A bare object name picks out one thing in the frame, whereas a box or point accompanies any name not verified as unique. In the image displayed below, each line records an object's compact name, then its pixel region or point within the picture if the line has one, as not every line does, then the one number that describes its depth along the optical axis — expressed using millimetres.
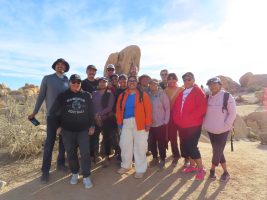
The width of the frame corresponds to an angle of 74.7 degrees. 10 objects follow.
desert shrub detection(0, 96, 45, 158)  4118
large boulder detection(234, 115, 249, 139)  7625
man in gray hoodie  3149
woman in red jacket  3172
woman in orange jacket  3244
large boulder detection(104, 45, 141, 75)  8212
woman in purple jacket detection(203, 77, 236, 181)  3051
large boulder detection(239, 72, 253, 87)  27222
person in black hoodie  2972
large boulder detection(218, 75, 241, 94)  24669
